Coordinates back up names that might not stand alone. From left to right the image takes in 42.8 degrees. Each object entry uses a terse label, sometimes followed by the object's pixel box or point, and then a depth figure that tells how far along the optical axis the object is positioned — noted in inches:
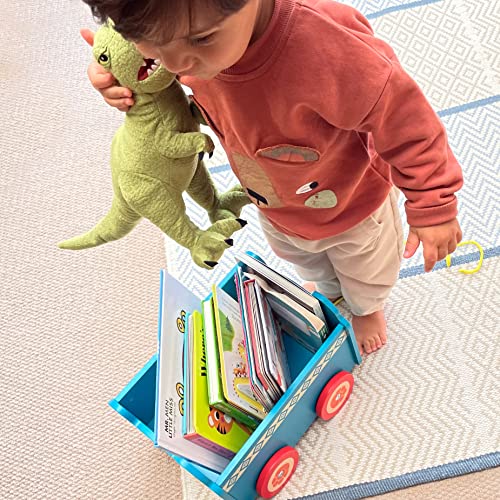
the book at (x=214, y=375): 35.2
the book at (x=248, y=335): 35.0
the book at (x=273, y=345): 35.6
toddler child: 20.8
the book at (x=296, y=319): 36.5
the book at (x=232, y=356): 35.6
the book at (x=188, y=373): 34.4
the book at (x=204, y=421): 34.4
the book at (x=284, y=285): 36.3
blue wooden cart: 35.4
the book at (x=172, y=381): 32.5
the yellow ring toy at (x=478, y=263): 45.3
